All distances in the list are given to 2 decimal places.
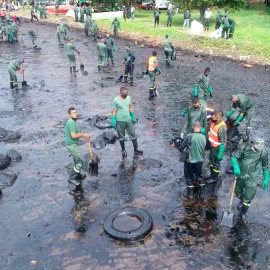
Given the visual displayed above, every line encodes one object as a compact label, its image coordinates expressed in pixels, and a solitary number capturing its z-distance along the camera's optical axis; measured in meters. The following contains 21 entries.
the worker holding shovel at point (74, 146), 7.48
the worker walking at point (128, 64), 15.86
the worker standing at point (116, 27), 29.68
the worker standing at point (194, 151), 6.98
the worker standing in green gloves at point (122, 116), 8.77
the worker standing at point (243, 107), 9.53
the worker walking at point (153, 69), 13.59
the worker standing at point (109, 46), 19.47
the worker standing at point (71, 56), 17.23
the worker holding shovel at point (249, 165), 6.18
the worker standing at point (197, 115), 7.94
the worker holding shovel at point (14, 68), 15.27
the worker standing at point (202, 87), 11.12
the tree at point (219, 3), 28.41
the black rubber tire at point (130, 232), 6.33
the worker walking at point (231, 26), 24.75
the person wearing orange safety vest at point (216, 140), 7.42
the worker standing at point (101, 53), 18.47
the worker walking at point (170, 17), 31.30
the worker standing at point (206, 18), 28.28
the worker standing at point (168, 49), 19.25
